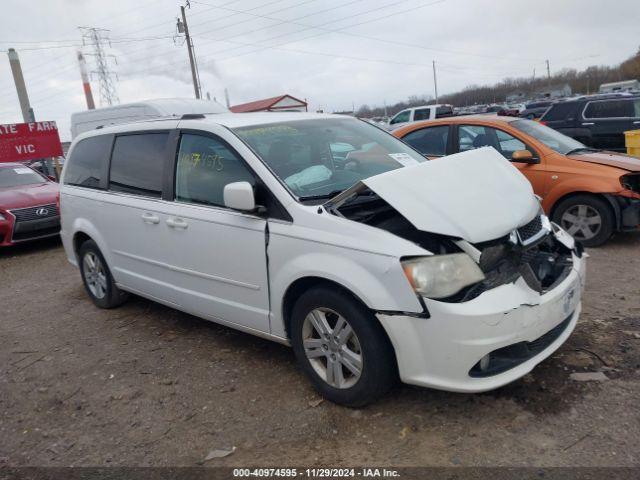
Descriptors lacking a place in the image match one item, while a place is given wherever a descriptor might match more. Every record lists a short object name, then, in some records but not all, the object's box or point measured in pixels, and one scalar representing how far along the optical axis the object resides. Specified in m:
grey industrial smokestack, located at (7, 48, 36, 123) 29.43
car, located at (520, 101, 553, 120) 24.59
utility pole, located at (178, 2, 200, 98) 30.31
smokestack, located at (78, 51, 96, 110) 48.06
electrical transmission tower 54.56
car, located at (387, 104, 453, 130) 18.52
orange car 5.73
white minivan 2.66
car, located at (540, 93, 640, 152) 10.45
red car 8.26
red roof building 23.74
